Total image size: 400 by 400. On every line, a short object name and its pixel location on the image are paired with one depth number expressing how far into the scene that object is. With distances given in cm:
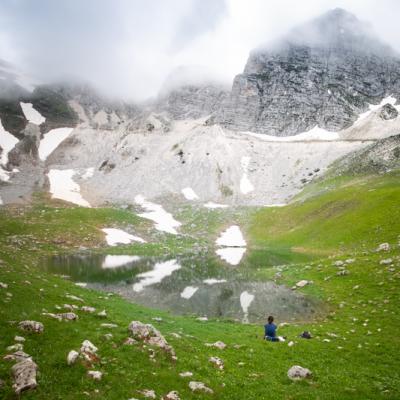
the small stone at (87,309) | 2195
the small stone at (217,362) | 1716
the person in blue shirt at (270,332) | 2306
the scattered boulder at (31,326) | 1589
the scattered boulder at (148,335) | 1709
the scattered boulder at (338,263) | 4322
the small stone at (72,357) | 1393
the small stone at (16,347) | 1397
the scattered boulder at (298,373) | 1698
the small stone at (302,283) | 4023
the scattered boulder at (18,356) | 1330
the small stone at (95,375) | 1341
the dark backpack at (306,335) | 2412
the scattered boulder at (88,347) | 1502
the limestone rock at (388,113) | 16388
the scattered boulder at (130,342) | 1678
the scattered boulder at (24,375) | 1198
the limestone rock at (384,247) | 4356
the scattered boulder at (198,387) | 1420
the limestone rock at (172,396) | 1330
